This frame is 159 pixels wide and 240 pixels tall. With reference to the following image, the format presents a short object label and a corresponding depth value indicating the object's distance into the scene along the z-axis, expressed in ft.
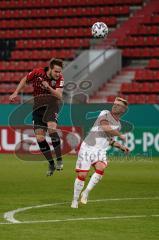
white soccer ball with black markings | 67.72
